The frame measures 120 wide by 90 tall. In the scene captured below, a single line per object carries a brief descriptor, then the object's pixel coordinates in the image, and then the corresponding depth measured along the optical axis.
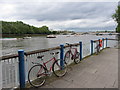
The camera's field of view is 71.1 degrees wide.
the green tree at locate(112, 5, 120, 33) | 20.64
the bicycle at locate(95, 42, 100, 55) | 5.92
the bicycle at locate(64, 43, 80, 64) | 3.78
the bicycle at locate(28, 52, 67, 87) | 2.35
